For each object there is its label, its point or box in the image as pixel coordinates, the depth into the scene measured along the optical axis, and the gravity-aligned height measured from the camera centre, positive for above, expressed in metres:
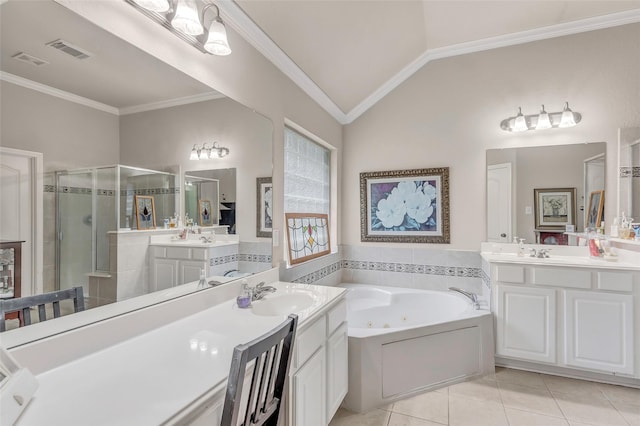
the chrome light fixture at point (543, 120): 2.85 +0.86
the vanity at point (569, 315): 2.39 -0.82
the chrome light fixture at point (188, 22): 1.27 +0.84
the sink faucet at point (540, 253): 2.87 -0.38
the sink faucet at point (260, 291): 1.85 -0.46
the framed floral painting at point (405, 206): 3.36 +0.08
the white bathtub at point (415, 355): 2.19 -1.08
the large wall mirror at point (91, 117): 0.99 +0.39
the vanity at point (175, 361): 0.81 -0.50
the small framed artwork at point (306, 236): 2.65 -0.21
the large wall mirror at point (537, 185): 2.87 +0.27
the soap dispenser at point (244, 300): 1.69 -0.47
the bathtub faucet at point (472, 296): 2.80 -0.77
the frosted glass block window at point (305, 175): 2.74 +0.38
